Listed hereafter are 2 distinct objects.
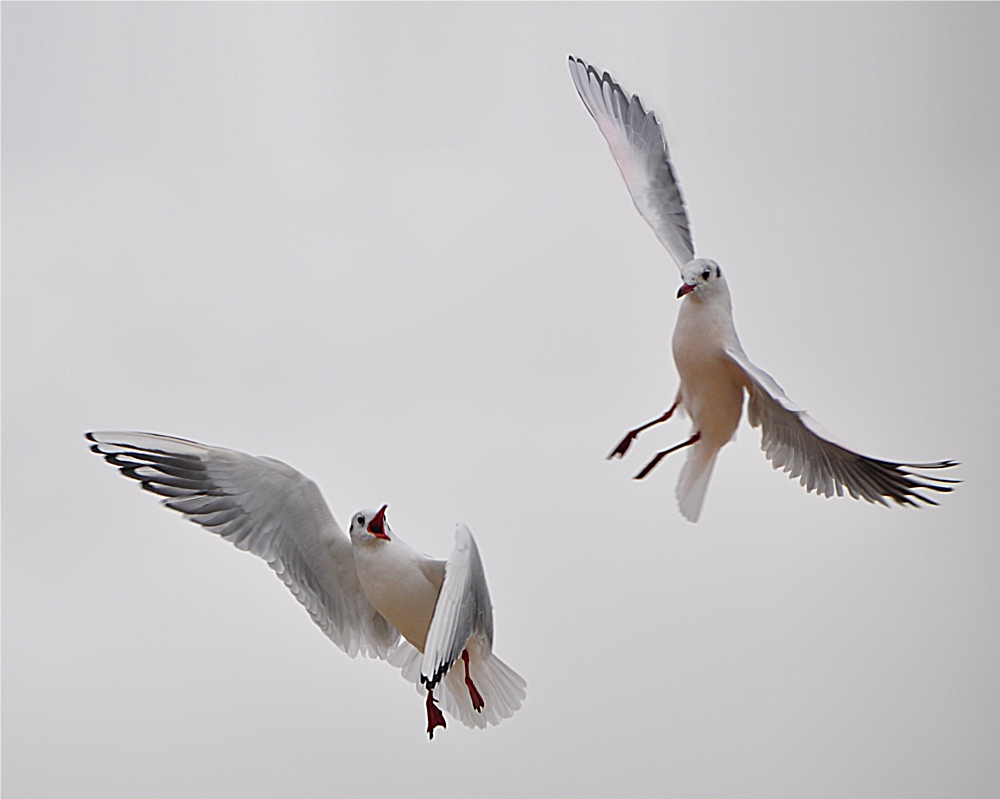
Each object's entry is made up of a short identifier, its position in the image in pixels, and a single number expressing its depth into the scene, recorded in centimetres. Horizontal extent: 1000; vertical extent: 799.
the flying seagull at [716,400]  1190
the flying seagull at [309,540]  1198
